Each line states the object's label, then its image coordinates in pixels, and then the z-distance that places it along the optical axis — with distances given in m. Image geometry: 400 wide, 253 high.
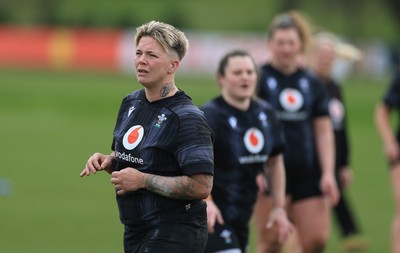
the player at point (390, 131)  20.62
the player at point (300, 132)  18.86
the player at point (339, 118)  21.97
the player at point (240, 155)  15.68
